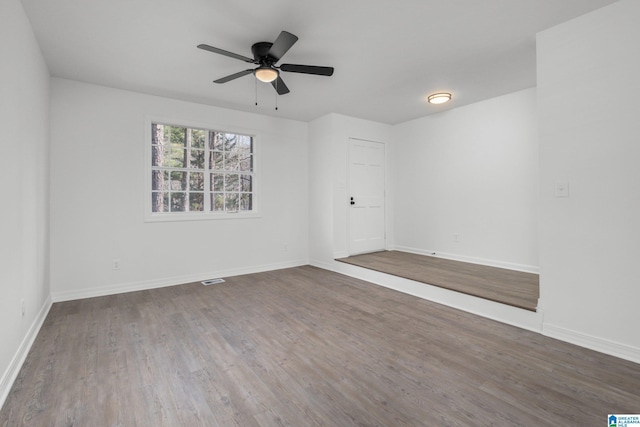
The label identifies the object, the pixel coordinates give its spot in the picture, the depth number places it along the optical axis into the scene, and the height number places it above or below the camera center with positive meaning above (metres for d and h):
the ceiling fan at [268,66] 2.63 +1.42
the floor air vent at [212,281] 4.31 -0.99
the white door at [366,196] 5.37 +0.36
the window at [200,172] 4.25 +0.70
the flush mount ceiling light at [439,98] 4.14 +1.70
